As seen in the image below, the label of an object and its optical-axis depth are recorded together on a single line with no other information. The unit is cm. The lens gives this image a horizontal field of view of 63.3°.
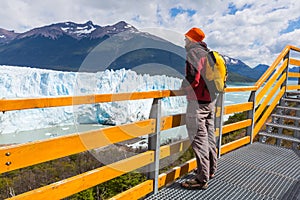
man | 208
